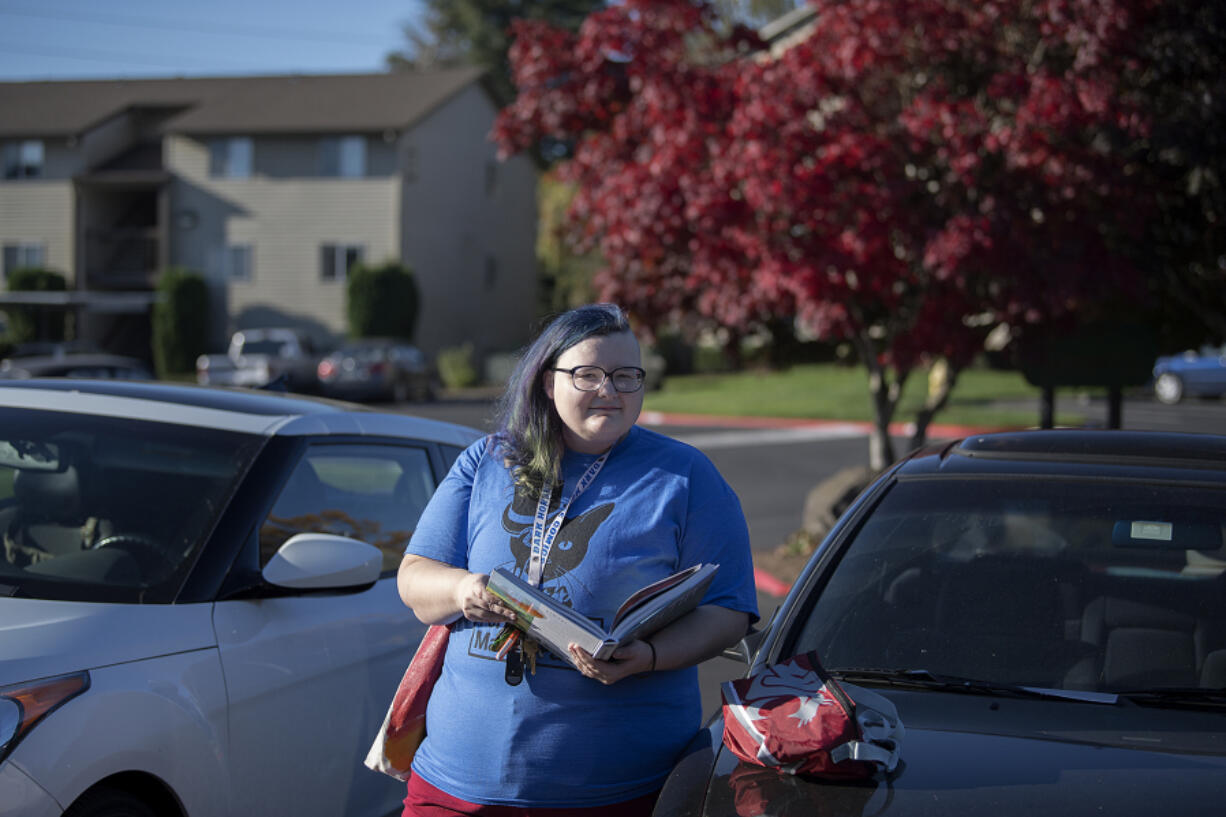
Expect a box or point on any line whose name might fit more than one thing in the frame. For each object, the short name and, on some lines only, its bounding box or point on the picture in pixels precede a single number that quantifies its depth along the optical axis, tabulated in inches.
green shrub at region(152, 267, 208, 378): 1437.0
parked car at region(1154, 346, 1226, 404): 1165.1
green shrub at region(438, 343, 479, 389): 1422.2
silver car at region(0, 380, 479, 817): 110.5
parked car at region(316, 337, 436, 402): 1123.9
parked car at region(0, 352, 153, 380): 567.5
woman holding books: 99.3
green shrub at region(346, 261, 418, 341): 1382.9
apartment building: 1464.1
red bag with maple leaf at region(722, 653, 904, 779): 93.4
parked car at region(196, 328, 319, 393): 1133.1
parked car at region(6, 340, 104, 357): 994.7
